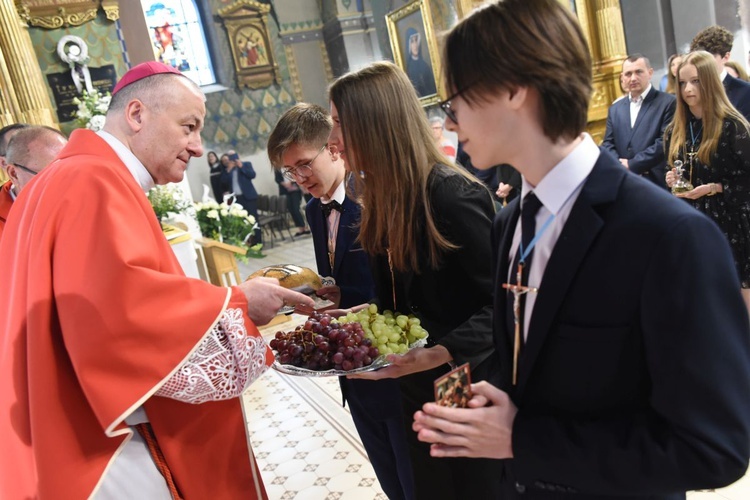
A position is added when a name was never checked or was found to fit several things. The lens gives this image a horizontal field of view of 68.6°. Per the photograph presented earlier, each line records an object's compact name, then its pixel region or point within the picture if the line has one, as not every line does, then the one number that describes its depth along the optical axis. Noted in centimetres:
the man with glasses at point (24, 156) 340
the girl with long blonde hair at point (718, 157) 363
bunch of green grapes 177
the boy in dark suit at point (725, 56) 434
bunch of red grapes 172
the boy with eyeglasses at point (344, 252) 220
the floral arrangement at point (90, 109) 627
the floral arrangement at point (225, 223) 707
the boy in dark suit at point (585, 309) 85
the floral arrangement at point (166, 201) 627
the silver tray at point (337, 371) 168
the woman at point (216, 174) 1461
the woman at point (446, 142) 708
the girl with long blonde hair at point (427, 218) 169
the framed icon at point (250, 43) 1552
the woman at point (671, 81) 522
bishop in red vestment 142
